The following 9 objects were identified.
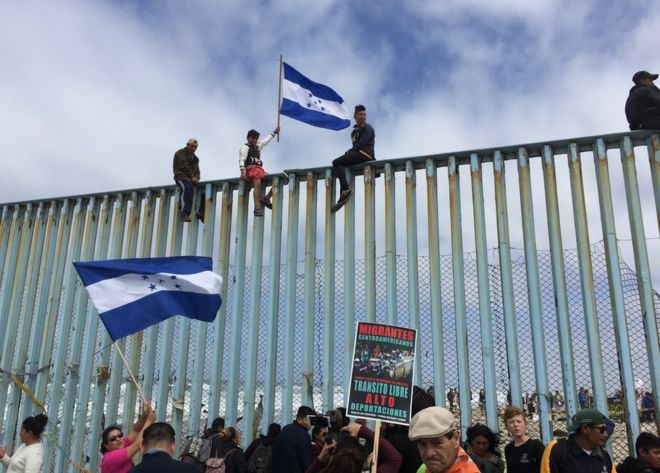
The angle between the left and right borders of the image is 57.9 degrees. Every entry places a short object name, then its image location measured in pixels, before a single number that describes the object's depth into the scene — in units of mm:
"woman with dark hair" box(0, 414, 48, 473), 5277
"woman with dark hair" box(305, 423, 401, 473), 3681
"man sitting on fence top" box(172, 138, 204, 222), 8422
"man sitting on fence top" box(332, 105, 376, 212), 7660
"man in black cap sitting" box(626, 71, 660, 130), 6824
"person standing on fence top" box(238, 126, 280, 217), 8070
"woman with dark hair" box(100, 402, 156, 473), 4578
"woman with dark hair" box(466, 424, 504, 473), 4984
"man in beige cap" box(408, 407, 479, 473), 2721
